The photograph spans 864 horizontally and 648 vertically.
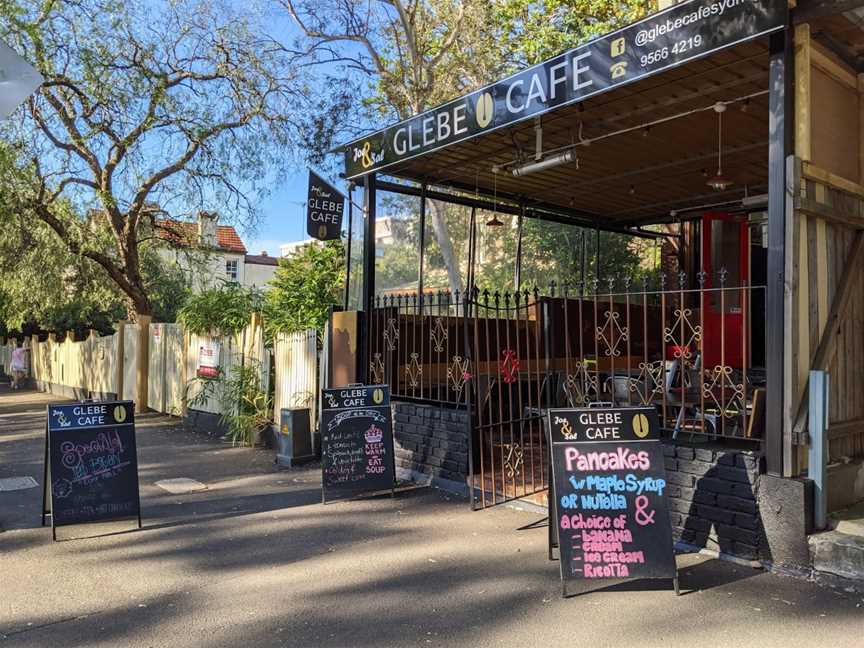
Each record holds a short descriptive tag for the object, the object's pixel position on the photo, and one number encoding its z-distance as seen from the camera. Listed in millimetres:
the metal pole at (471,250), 10406
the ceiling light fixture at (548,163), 7043
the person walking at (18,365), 23250
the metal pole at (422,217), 9117
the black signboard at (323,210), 9102
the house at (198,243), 17094
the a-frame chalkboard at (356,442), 6617
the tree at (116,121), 13953
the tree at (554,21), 13835
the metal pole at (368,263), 8352
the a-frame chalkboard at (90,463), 5641
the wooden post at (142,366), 14719
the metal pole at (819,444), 4379
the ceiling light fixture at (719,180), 7531
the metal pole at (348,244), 8688
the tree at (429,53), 15250
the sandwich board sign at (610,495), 4176
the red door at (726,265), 10836
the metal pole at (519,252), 10511
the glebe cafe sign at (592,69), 4734
